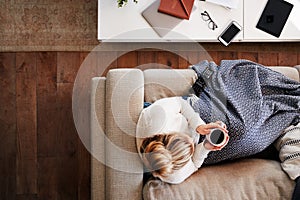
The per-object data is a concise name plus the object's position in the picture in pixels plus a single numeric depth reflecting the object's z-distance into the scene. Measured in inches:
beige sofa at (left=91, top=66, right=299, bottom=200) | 62.1
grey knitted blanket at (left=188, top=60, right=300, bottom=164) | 64.9
